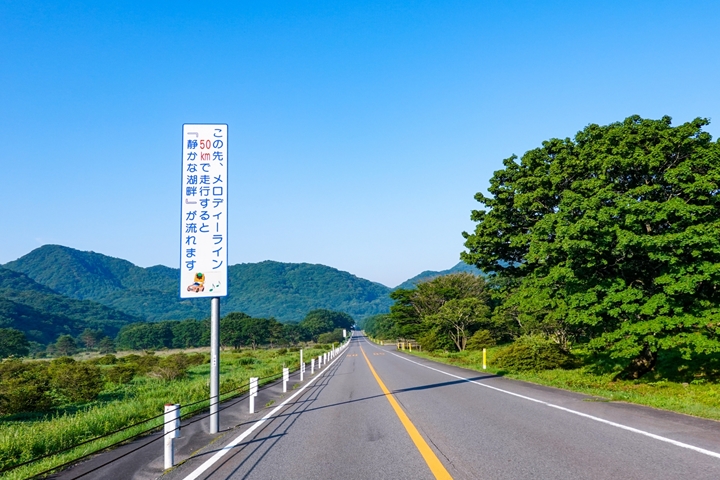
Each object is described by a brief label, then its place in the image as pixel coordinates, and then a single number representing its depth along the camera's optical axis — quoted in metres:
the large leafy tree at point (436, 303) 49.28
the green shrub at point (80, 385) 24.11
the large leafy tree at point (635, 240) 13.12
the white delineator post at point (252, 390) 11.65
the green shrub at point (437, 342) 54.88
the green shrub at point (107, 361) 58.25
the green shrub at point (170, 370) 32.03
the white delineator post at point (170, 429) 6.44
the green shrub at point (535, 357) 22.23
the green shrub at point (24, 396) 20.06
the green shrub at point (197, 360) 51.66
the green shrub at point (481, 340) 47.00
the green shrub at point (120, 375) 31.70
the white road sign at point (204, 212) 9.67
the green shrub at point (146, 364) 39.84
